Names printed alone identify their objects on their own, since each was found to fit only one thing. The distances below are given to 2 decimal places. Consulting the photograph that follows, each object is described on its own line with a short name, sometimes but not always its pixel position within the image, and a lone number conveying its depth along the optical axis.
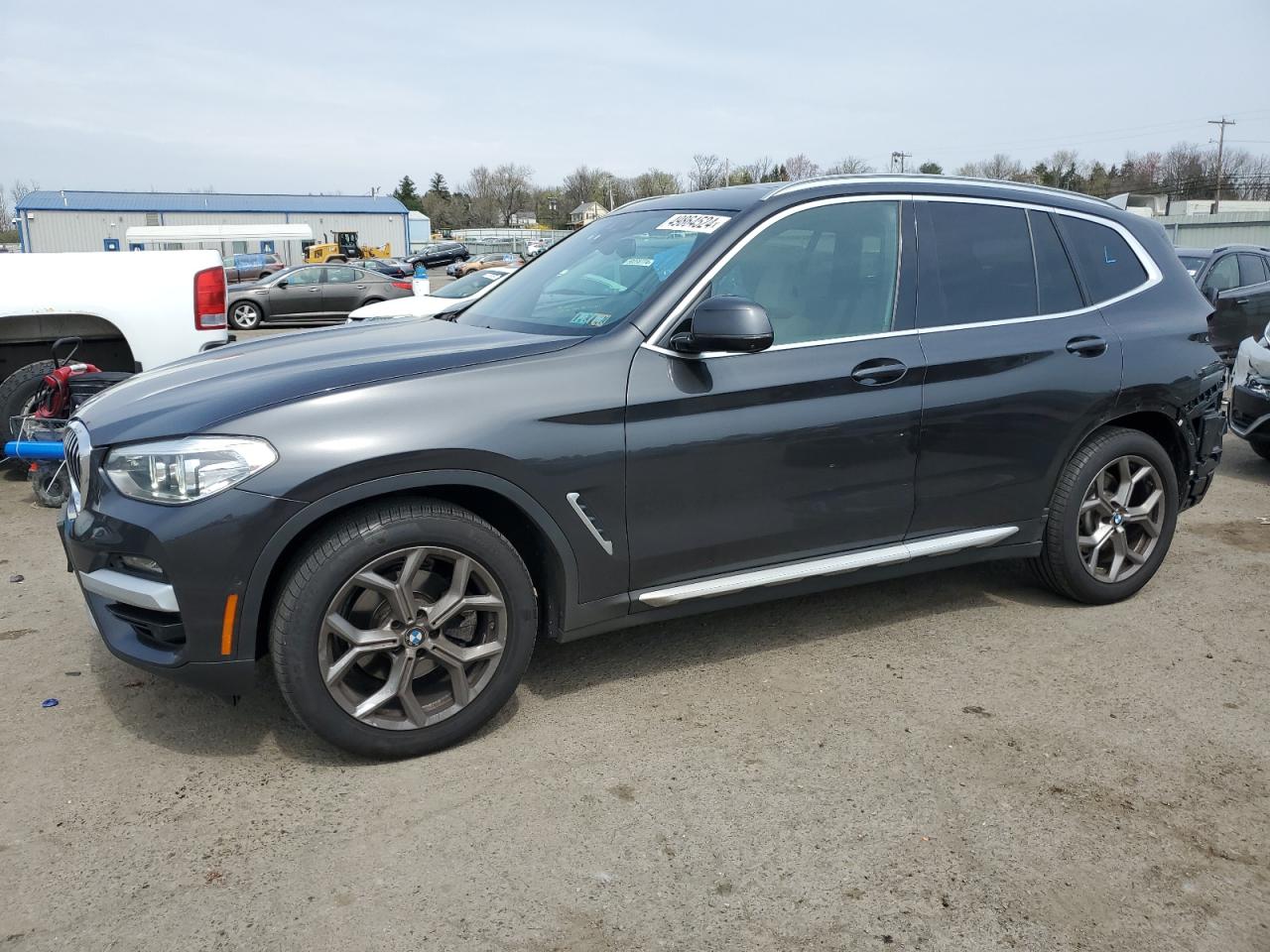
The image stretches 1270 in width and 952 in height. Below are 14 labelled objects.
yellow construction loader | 55.22
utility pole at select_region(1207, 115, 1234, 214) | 74.45
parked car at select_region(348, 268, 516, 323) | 10.37
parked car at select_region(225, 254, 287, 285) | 38.38
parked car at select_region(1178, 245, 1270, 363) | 10.79
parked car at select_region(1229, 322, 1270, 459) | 7.15
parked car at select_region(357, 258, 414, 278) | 43.47
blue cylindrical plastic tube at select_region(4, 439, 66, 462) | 5.76
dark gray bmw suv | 2.95
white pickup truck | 6.65
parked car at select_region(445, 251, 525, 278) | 46.17
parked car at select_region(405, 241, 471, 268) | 58.65
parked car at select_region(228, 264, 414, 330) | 24.86
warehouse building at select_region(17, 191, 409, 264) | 57.06
